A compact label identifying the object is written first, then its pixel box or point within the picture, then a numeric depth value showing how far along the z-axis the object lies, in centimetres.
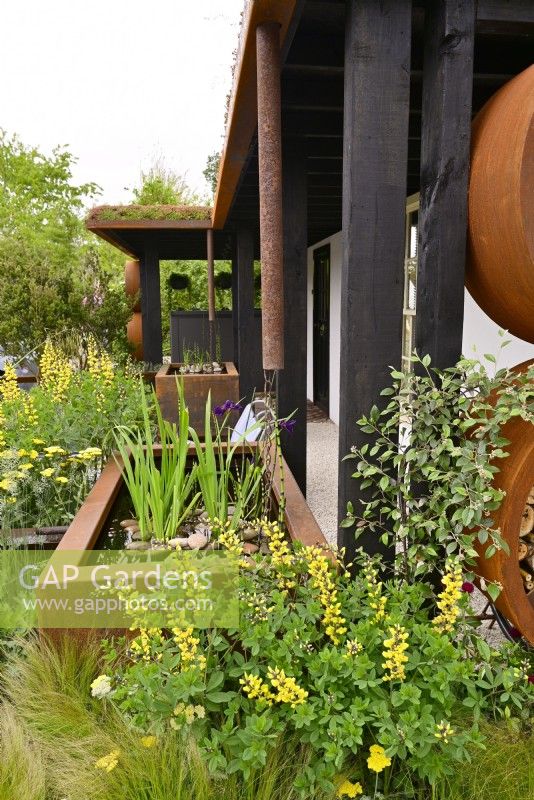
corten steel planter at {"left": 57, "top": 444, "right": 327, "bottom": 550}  206
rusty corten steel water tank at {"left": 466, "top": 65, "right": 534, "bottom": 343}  142
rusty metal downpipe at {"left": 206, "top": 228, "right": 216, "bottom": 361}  668
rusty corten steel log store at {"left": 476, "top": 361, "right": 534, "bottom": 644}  149
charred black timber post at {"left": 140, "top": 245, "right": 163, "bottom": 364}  836
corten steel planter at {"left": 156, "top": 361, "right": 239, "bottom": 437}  597
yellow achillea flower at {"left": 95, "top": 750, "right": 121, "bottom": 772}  139
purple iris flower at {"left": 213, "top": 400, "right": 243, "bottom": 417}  252
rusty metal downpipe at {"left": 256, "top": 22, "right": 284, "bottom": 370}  174
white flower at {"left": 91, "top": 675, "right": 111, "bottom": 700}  159
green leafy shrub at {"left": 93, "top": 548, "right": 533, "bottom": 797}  130
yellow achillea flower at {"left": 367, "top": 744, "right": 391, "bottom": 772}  129
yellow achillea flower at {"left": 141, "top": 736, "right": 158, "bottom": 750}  143
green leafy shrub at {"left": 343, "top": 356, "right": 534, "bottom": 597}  147
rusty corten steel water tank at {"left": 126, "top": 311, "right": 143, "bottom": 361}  880
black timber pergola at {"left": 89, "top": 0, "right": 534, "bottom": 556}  157
